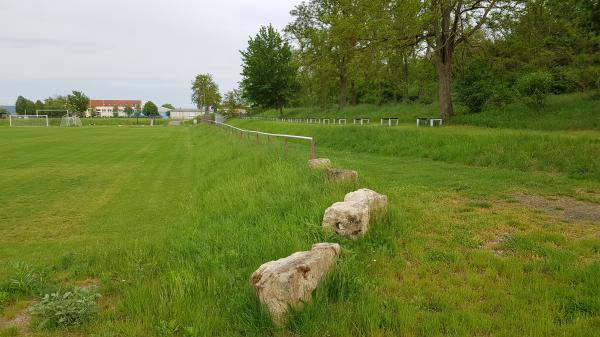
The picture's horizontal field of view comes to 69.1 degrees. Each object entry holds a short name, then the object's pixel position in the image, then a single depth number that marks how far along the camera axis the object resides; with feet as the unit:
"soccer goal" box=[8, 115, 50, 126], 234.74
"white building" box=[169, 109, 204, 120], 446.40
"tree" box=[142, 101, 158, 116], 479.41
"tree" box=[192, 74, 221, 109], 341.82
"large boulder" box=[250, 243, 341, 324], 13.01
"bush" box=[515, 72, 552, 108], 65.36
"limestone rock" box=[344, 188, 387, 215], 21.12
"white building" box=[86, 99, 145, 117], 550.77
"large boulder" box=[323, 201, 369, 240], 19.47
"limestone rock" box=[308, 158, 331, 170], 32.96
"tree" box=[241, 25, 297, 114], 197.47
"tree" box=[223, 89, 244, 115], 308.95
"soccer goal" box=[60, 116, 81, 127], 243.11
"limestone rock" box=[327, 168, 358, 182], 28.76
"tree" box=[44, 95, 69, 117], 404.98
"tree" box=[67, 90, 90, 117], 385.29
